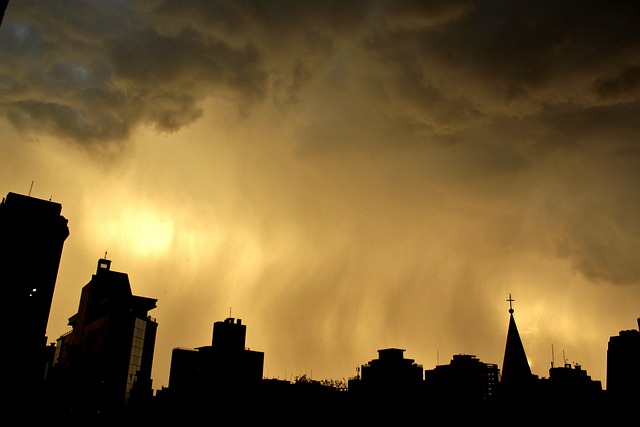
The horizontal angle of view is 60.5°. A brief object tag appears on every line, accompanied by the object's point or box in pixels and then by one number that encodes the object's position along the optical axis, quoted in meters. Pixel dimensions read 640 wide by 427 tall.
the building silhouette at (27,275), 111.50
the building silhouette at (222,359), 141.09
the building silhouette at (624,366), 100.06
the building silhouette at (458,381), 106.72
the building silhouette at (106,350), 116.50
